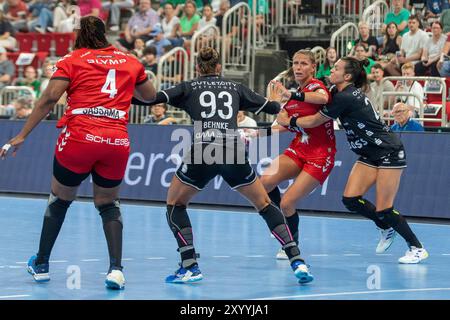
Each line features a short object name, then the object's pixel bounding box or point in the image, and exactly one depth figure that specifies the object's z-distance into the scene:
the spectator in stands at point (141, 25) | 24.98
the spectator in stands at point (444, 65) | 19.28
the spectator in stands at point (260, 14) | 23.14
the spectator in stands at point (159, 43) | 23.72
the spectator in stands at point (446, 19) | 20.44
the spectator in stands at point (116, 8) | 26.83
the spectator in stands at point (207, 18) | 23.19
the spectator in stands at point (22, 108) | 20.97
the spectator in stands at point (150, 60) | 22.66
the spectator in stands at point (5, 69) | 24.50
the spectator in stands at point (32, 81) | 23.41
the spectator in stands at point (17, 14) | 28.06
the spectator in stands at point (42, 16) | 27.44
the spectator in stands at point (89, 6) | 26.12
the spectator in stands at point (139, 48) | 23.86
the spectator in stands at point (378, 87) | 18.44
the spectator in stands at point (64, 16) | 26.52
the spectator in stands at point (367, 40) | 20.41
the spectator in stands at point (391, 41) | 20.38
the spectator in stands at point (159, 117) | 19.55
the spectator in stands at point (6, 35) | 26.78
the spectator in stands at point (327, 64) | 19.42
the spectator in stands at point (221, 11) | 23.33
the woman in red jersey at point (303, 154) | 11.58
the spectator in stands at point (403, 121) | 15.86
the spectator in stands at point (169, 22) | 24.11
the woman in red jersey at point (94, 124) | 9.27
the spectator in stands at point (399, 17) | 20.95
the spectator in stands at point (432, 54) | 19.61
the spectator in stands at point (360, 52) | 19.56
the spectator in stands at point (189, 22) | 23.91
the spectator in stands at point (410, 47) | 19.78
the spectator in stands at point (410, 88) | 18.28
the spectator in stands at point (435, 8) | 21.23
